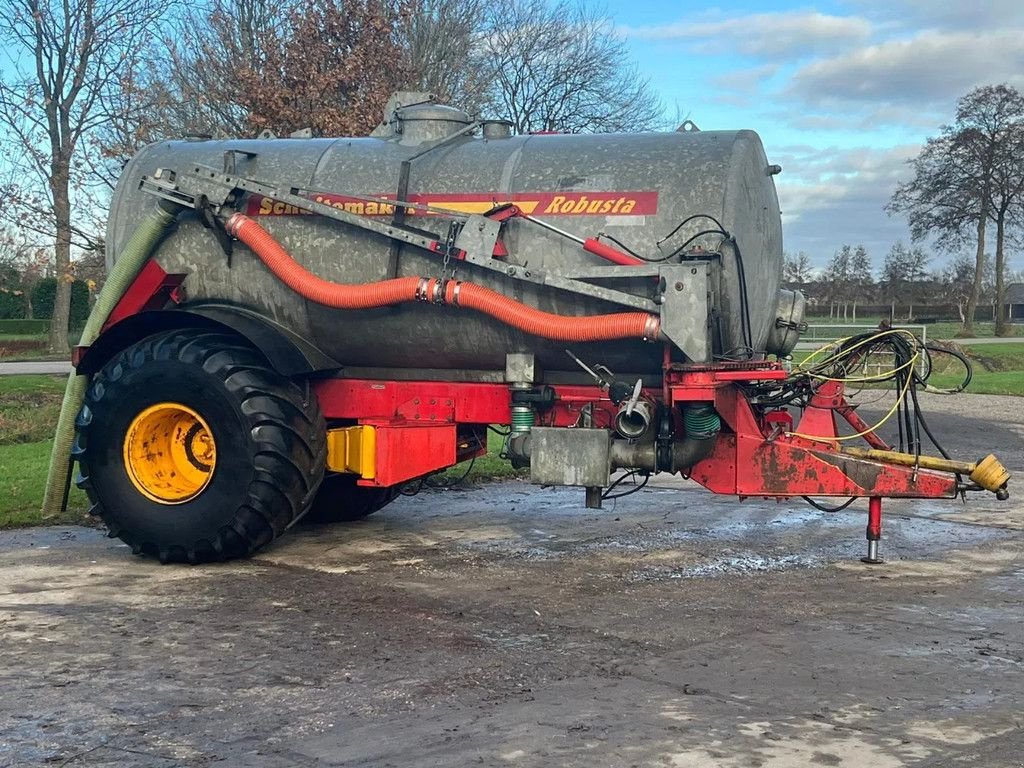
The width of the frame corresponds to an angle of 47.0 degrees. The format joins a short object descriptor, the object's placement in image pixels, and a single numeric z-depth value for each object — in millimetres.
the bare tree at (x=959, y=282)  61531
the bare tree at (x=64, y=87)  21281
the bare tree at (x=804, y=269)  57006
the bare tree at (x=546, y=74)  33688
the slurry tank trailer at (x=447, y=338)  7223
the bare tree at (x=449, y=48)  25377
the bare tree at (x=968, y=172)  49625
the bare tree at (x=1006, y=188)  49000
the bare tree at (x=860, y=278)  56975
